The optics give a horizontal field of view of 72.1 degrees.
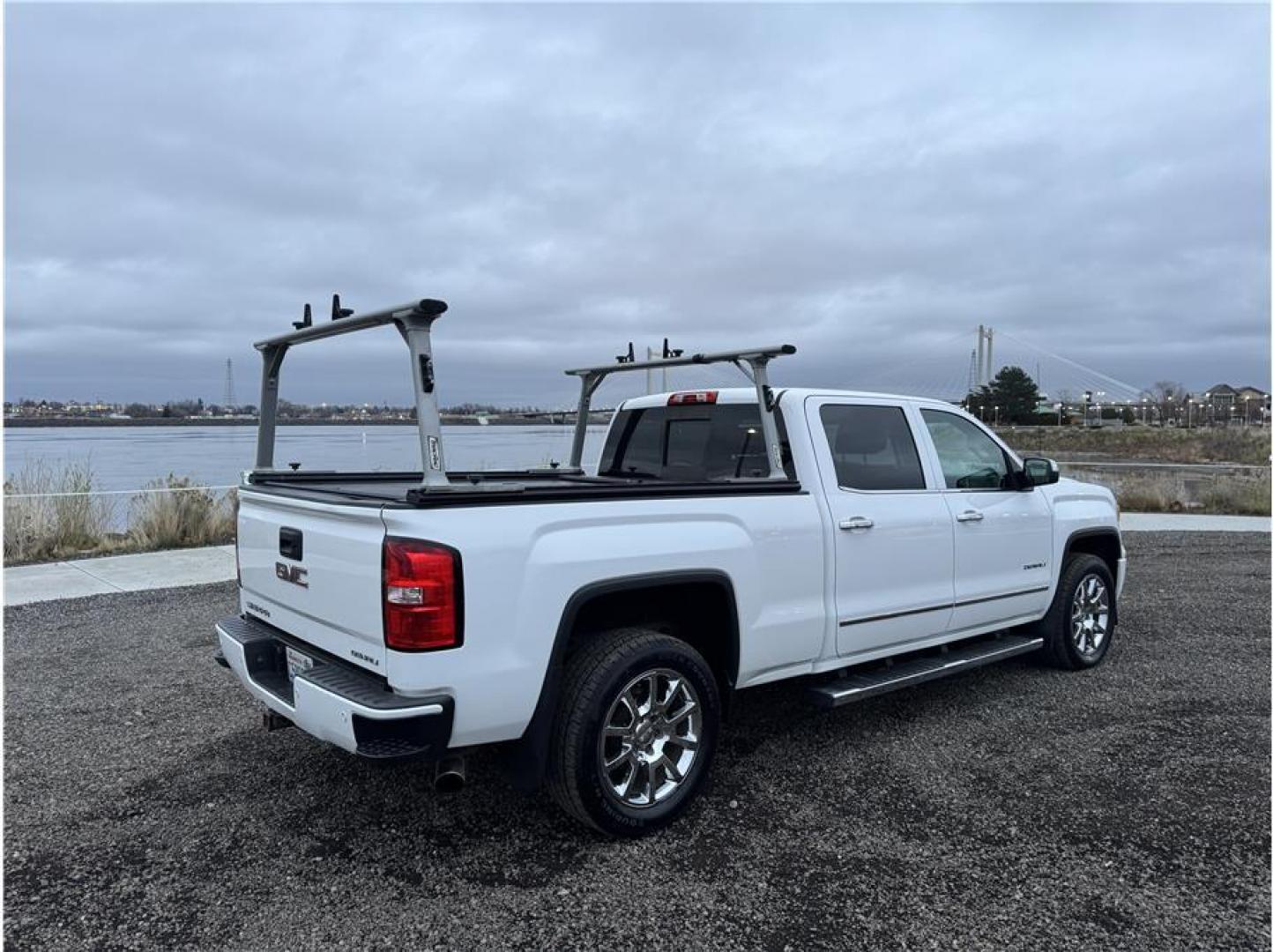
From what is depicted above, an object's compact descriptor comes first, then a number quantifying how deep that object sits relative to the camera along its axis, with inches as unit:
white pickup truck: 120.1
